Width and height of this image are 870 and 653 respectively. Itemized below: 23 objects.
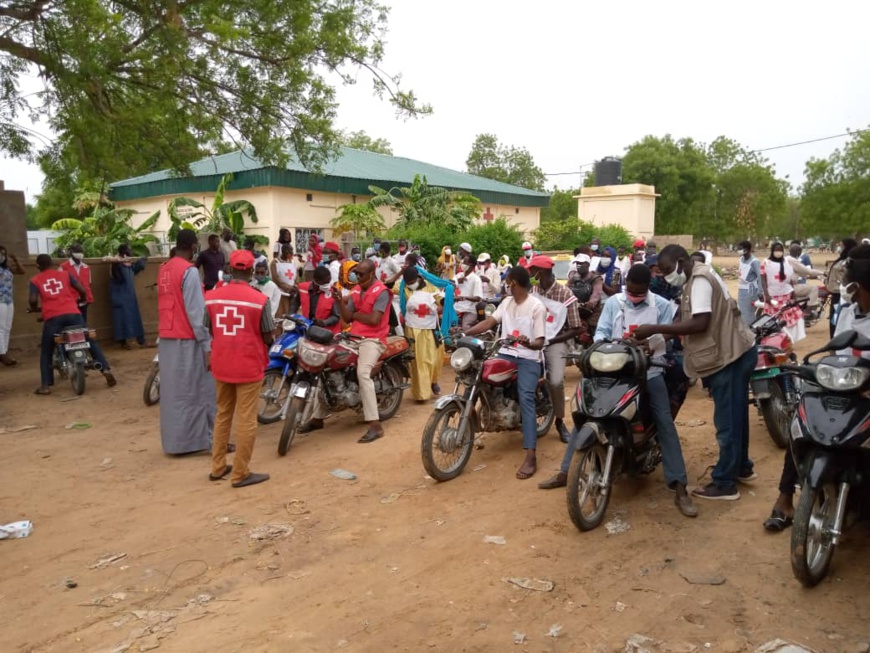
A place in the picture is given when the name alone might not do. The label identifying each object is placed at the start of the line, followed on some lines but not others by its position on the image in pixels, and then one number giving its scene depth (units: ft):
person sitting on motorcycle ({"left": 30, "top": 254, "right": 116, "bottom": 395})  29.45
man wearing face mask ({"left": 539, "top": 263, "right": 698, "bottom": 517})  15.66
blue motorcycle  23.08
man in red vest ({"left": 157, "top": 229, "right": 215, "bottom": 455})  20.84
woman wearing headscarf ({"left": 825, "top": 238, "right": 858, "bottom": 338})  32.66
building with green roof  72.64
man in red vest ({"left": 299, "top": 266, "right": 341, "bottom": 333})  24.35
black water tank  132.05
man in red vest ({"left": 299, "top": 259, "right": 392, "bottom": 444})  22.82
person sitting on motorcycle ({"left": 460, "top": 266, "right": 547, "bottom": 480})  18.37
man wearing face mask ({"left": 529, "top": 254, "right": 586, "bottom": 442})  19.89
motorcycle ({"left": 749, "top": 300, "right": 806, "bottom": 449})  18.90
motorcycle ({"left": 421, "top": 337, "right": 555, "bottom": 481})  18.16
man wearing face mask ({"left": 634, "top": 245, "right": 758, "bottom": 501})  15.20
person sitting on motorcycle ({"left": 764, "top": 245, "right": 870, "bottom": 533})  12.89
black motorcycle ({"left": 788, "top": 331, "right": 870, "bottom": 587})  11.60
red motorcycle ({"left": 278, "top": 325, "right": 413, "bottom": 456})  21.24
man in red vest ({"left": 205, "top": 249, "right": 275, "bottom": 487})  17.97
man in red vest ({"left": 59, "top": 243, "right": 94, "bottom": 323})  37.17
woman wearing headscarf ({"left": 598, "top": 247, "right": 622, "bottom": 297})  39.32
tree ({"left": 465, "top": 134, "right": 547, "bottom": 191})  170.91
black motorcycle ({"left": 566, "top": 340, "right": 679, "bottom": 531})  14.64
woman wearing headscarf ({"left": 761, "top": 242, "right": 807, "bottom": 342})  35.91
